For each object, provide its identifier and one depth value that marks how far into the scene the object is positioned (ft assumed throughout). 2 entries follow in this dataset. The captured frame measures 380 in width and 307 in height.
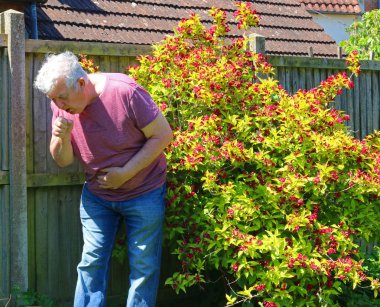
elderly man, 14.35
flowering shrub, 15.48
